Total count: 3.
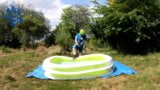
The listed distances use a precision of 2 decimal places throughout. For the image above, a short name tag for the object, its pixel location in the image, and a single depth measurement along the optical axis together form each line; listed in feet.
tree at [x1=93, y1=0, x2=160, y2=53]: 30.17
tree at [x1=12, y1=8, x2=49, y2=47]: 40.39
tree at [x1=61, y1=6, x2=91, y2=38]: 41.04
